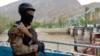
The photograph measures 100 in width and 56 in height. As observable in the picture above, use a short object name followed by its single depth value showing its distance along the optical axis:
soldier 1.77
